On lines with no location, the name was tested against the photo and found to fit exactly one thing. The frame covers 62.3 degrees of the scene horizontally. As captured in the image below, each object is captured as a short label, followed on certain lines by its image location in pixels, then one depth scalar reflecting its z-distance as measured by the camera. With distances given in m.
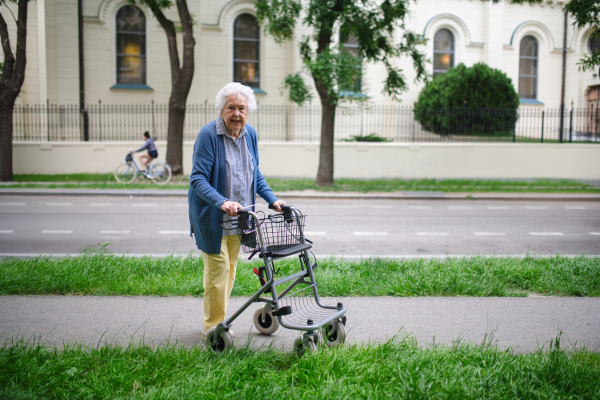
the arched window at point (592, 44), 27.30
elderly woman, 3.59
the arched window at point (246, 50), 23.72
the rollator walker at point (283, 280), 3.39
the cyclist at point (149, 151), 17.22
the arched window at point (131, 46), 22.69
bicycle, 16.98
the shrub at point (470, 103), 20.47
